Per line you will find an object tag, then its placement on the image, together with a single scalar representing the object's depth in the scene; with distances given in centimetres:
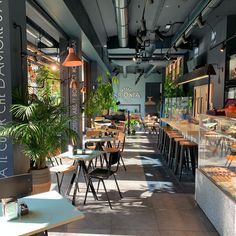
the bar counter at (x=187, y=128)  488
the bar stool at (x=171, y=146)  591
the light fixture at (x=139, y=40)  728
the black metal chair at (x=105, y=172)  378
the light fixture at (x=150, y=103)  1955
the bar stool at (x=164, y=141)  724
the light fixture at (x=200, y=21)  528
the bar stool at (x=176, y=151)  529
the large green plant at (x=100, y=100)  812
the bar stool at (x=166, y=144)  684
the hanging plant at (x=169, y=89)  1102
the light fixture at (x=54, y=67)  750
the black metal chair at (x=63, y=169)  393
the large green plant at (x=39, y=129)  291
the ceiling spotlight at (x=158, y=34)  765
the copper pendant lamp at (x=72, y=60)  391
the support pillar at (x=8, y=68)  288
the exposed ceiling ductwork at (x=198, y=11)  473
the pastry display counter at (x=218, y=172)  265
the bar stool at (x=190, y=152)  496
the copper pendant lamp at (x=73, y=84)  568
